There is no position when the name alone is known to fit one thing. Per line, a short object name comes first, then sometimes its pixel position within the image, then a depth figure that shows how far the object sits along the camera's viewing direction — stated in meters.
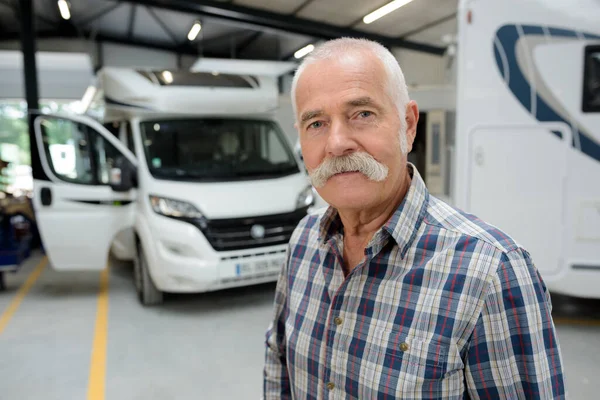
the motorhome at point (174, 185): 4.85
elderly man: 1.13
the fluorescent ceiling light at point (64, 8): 12.22
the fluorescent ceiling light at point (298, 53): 16.66
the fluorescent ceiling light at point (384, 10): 11.25
